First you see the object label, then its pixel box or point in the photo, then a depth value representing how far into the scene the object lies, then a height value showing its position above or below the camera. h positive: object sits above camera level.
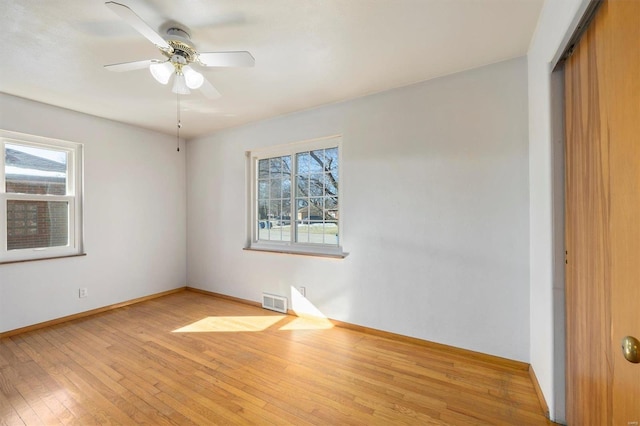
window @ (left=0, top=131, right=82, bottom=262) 2.89 +0.23
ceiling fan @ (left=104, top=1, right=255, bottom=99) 1.78 +1.08
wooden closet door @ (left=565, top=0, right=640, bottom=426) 0.88 -0.02
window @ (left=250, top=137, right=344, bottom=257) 3.28 +0.22
